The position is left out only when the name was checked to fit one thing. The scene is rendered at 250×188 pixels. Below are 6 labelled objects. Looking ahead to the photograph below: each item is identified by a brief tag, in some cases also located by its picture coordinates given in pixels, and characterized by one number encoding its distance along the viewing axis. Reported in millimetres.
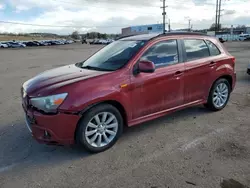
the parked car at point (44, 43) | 63812
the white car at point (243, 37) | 54866
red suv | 3168
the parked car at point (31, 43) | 62144
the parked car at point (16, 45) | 54750
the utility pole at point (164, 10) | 63231
